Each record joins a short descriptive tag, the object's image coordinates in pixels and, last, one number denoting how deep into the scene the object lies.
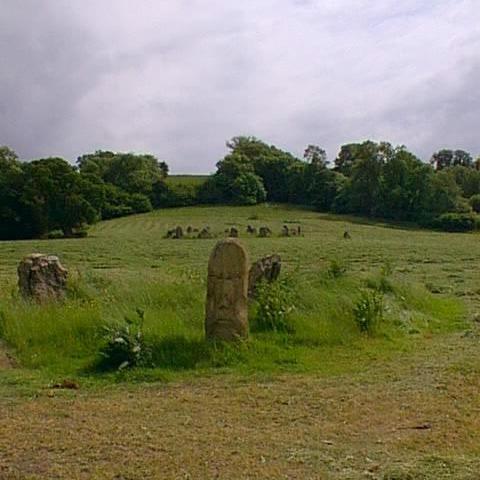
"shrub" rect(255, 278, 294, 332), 12.73
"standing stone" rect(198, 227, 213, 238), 60.25
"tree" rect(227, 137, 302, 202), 99.38
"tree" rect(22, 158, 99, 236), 64.06
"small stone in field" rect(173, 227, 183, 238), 60.28
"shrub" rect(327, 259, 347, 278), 16.39
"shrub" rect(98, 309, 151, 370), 10.68
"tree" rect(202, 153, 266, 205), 92.88
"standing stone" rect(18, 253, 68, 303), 14.06
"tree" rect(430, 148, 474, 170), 117.25
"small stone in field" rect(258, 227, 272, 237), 61.20
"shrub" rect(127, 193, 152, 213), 84.06
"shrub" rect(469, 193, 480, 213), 79.81
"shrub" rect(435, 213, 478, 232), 72.50
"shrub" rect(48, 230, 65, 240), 64.43
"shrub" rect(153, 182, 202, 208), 90.94
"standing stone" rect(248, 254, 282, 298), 14.31
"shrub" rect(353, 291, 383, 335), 13.35
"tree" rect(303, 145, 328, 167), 100.86
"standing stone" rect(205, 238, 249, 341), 11.59
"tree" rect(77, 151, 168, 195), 91.31
